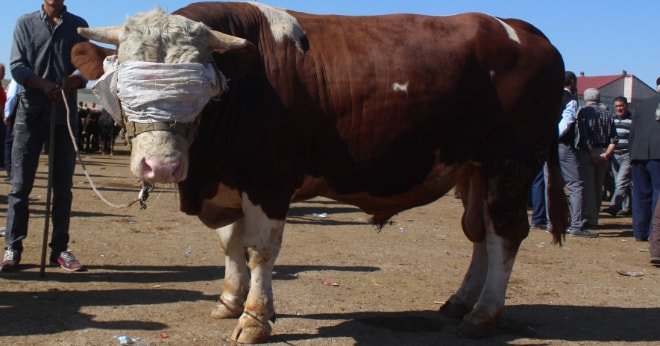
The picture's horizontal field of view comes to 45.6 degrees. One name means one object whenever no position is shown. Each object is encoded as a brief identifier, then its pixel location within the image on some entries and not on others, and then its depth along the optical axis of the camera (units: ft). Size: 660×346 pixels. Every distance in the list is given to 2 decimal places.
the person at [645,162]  33.12
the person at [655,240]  28.53
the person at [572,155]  36.68
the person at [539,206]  38.40
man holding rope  21.54
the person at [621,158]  44.29
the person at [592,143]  37.22
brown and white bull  14.79
